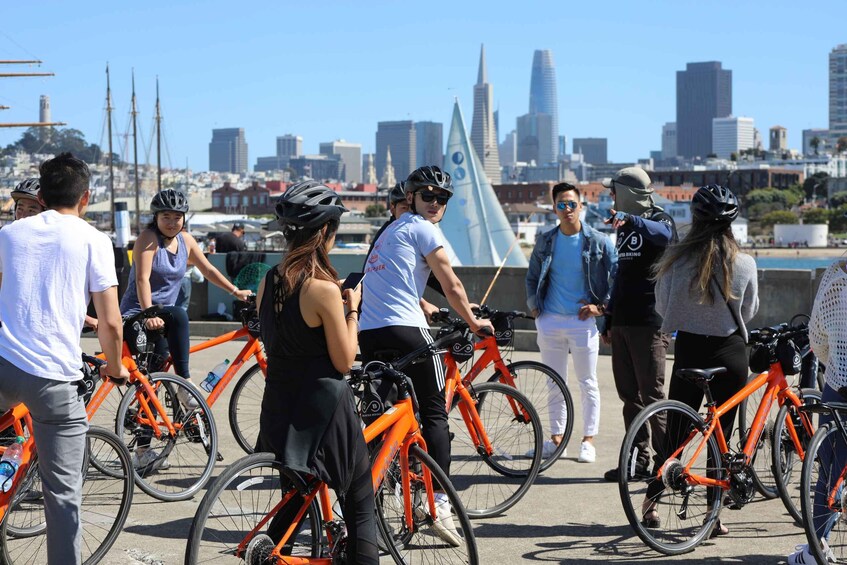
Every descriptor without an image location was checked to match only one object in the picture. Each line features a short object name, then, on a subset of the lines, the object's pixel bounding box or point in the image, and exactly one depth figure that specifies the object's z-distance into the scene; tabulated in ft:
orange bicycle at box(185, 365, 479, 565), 14.30
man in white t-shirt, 15.55
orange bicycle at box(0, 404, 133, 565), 17.57
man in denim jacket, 27.48
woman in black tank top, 14.60
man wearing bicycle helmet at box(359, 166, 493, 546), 20.12
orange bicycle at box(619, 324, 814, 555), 19.29
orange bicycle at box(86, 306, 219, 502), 23.63
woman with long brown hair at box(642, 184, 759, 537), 20.68
